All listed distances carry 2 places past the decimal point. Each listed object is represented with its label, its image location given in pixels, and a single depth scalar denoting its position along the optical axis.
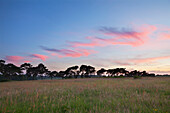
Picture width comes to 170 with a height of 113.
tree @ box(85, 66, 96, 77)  128.25
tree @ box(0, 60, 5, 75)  79.33
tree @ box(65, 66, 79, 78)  126.75
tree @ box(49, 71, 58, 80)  148.38
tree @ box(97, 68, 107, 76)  144.77
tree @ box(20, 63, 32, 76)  100.57
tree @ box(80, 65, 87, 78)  125.81
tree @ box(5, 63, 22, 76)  86.54
